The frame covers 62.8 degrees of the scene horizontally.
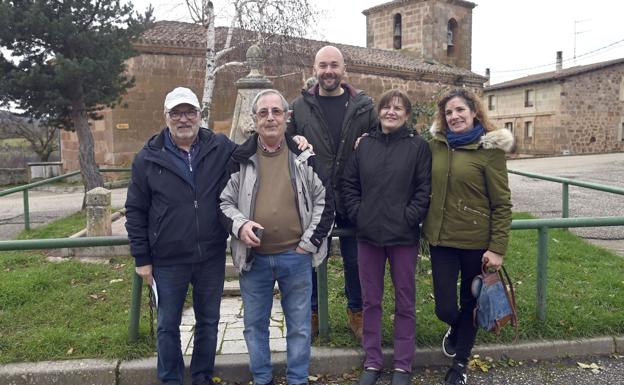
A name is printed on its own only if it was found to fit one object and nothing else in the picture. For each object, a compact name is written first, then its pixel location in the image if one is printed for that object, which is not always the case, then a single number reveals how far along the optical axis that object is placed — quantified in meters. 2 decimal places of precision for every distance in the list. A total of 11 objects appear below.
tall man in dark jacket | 3.20
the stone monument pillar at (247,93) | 6.36
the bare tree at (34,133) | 20.92
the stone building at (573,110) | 29.66
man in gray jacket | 2.78
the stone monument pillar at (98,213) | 6.59
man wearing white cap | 2.77
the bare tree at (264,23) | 12.91
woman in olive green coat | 2.88
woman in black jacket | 2.93
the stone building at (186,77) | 15.69
